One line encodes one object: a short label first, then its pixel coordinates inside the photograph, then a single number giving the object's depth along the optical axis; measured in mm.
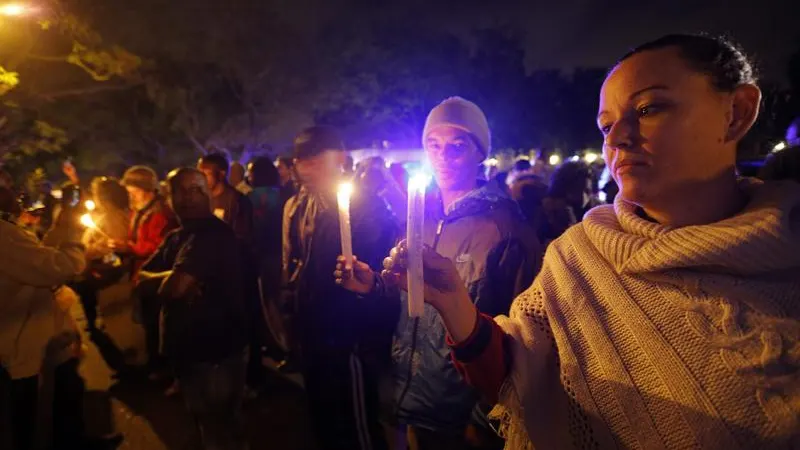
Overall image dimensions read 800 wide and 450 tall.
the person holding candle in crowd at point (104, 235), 5082
